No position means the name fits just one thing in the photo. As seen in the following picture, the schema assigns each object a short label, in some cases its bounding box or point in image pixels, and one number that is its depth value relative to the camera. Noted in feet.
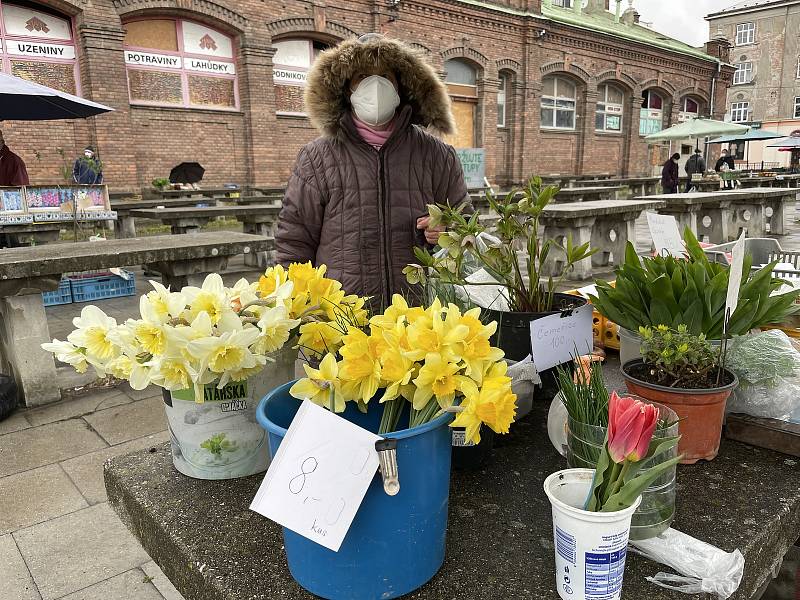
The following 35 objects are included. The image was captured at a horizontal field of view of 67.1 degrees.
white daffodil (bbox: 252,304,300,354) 3.15
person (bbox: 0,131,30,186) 21.69
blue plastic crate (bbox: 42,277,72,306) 19.29
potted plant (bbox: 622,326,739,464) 3.51
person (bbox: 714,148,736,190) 62.08
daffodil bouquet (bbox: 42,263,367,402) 2.97
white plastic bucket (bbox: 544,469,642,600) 2.47
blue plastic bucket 2.49
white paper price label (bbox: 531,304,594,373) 3.86
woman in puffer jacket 7.21
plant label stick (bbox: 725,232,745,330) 3.46
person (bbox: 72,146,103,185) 29.73
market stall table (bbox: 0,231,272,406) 10.91
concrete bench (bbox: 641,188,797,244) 27.96
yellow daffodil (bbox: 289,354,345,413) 2.67
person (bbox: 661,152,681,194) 45.37
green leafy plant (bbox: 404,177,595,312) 3.79
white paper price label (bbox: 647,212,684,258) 6.93
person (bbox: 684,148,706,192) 51.63
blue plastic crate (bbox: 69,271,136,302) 19.98
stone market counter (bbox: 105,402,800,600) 2.77
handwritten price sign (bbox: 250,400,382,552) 2.38
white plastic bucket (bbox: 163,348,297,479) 3.48
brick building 34.76
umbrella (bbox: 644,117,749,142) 49.75
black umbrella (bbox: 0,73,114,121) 16.10
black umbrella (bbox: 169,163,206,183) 40.11
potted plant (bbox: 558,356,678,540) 2.87
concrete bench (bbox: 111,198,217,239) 26.30
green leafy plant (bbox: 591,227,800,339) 3.98
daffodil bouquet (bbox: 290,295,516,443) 2.50
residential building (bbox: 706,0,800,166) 122.62
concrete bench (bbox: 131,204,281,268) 23.18
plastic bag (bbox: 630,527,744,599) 2.67
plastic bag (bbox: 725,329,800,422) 3.90
